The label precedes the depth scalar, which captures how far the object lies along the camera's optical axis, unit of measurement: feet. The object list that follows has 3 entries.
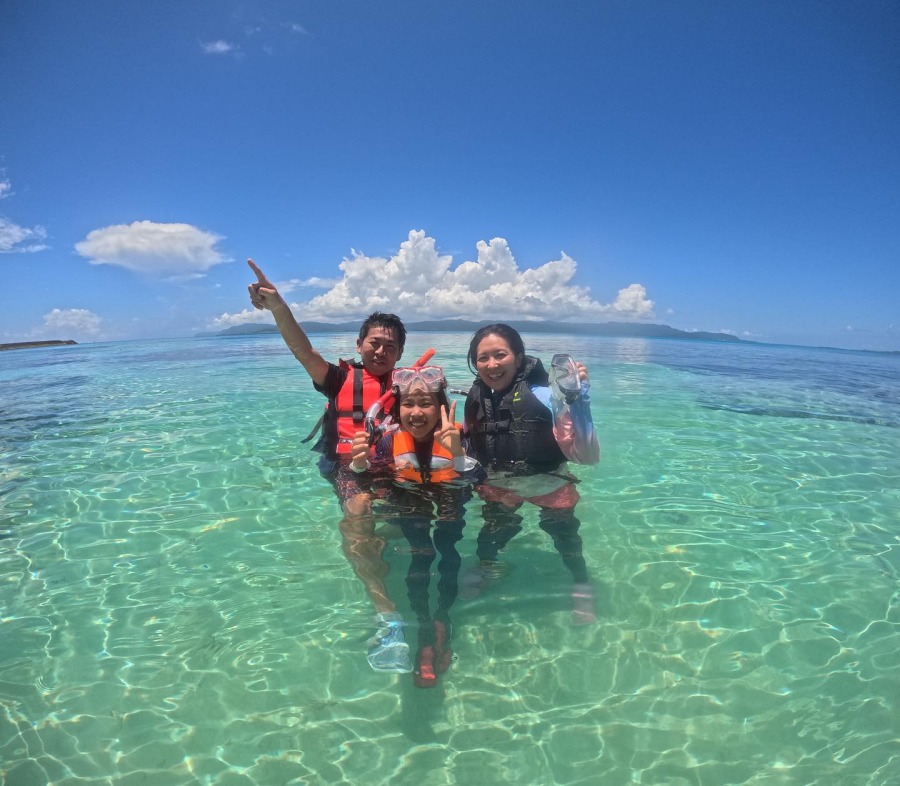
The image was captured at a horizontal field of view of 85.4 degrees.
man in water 12.23
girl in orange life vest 10.78
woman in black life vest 12.92
